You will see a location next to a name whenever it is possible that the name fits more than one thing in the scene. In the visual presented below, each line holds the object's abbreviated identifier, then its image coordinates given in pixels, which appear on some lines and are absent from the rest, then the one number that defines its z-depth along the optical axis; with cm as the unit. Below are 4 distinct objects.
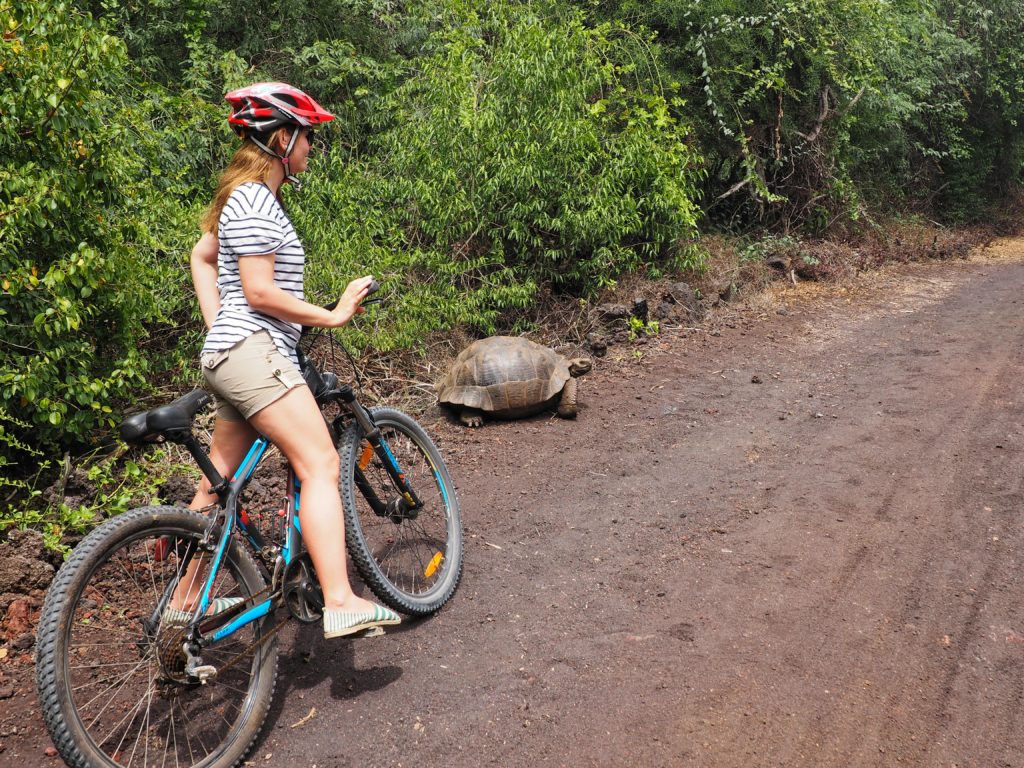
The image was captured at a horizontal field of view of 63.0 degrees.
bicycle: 261
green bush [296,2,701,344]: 799
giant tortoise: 664
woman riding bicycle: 303
